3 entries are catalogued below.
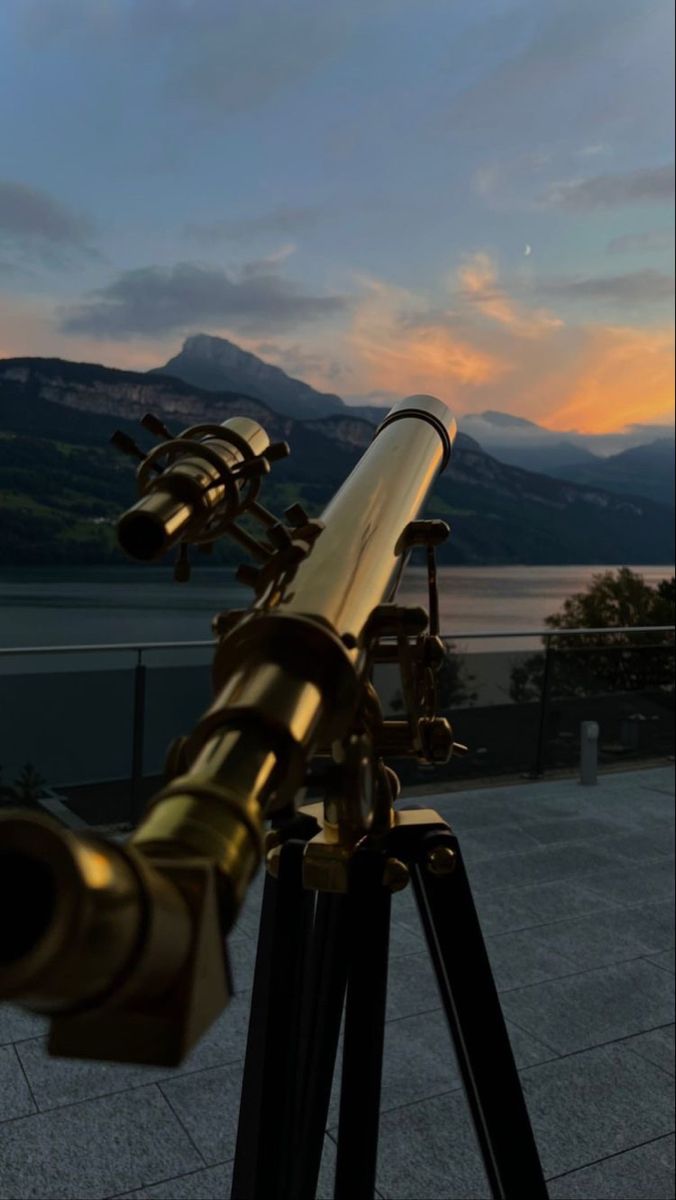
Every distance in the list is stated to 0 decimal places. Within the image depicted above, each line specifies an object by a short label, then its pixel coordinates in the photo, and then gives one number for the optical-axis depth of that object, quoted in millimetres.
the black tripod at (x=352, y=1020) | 1314
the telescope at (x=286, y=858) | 449
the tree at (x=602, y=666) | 6766
